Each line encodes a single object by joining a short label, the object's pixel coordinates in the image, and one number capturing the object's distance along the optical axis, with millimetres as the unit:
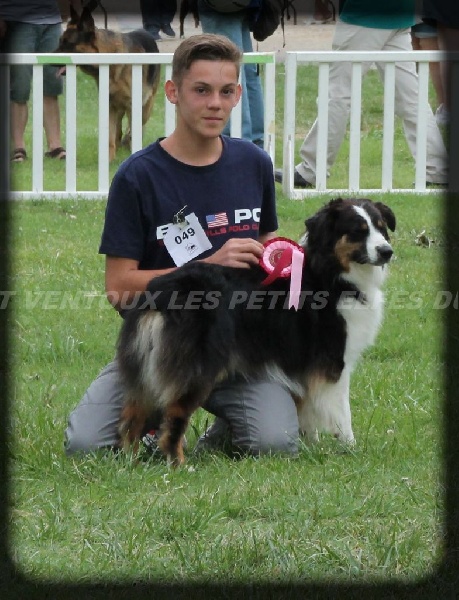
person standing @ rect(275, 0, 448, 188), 15117
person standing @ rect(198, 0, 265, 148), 13993
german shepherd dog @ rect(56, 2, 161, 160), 15866
